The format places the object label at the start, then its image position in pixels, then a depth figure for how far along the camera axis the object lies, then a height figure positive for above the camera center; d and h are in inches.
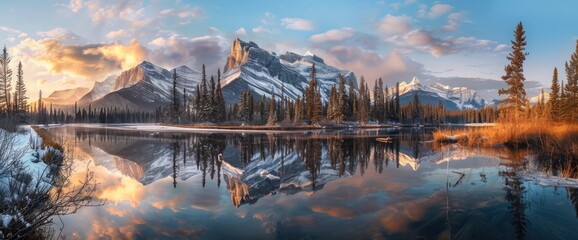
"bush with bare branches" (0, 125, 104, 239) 273.9 -79.5
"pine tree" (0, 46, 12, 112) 3104.6 +425.0
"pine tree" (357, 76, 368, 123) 4667.8 +173.2
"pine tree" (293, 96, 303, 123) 3917.3 +105.3
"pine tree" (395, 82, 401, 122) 5738.2 +174.6
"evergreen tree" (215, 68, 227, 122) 3833.7 +181.5
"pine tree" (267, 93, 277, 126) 3473.9 +6.0
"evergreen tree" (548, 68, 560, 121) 2737.9 +179.9
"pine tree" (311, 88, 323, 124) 3759.8 +98.6
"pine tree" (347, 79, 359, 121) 4740.9 +200.5
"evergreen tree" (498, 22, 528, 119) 1984.5 +235.0
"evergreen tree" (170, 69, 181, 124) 4485.7 +123.6
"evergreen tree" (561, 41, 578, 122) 2180.7 +184.0
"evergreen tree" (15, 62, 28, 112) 4008.9 +347.4
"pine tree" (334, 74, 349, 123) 3983.8 +194.2
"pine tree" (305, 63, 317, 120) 3983.5 +264.0
